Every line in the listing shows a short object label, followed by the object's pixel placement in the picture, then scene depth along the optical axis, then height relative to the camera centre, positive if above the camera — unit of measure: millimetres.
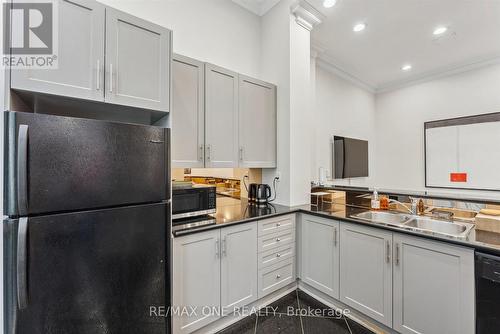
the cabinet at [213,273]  1559 -834
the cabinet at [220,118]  1884 +504
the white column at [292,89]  2490 +947
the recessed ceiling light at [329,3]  2329 +1816
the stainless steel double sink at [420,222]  1738 -485
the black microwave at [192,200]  1745 -273
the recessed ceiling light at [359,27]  2742 +1828
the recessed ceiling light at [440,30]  2783 +1812
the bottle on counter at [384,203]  2285 -369
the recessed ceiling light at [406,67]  3830 +1823
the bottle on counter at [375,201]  2262 -350
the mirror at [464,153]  3434 +273
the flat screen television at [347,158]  3631 +190
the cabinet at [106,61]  1180 +660
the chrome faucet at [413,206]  2030 -357
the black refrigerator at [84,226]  973 -301
